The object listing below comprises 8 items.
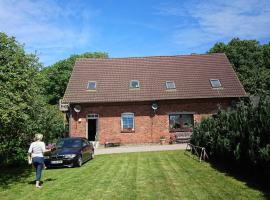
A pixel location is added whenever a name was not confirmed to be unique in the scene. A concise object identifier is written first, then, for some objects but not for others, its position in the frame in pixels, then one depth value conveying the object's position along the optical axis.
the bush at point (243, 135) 6.80
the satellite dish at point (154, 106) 18.25
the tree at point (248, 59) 27.81
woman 7.70
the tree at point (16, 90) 7.82
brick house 18.24
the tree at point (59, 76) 39.07
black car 10.83
